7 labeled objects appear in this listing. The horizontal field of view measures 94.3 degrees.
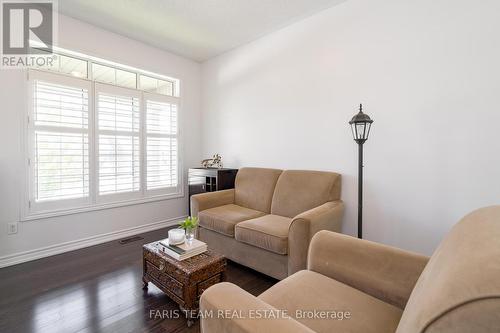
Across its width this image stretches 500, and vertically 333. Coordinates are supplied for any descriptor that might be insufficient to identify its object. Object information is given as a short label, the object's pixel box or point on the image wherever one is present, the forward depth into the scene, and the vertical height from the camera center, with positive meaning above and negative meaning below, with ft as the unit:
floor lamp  6.55 +0.83
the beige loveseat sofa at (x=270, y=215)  6.28 -1.85
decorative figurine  12.55 -0.01
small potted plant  5.98 -1.66
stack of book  5.61 -2.18
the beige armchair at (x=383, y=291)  1.70 -1.72
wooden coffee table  5.23 -2.70
